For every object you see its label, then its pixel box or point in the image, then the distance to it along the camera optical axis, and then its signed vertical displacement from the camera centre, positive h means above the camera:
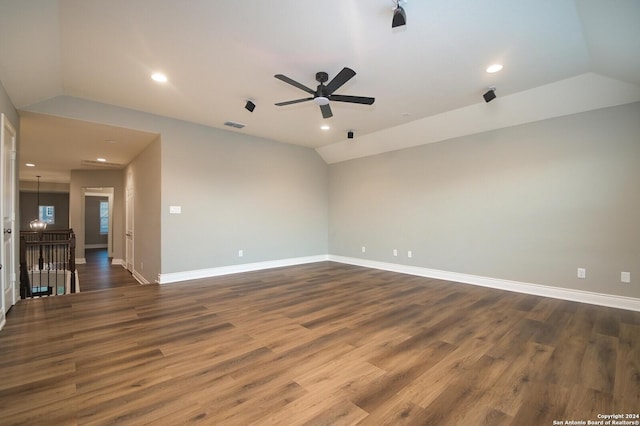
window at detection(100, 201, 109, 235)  13.05 +0.08
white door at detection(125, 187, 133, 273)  6.98 -0.30
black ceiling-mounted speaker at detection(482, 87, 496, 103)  3.79 +1.63
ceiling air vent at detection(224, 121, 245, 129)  5.18 +1.76
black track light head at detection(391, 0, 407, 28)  2.13 +1.53
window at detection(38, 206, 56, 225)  12.58 +0.20
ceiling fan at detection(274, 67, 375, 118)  2.96 +1.42
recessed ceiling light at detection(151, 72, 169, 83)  3.39 +1.75
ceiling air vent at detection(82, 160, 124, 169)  7.54 +1.53
